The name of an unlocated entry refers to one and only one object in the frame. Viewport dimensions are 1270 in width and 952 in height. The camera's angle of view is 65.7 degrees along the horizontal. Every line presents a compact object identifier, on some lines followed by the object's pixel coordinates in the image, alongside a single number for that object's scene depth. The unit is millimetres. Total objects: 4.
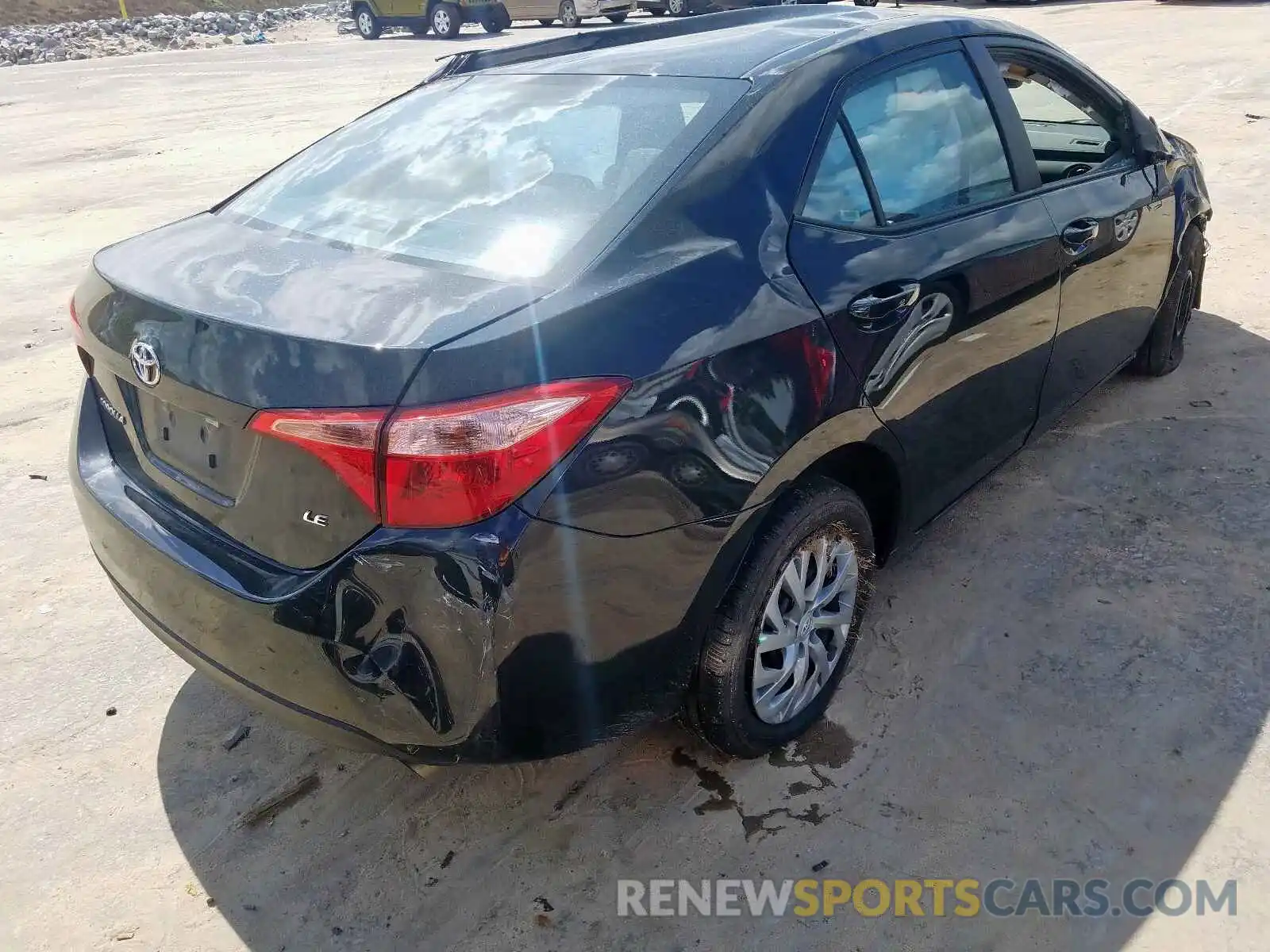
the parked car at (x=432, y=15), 24688
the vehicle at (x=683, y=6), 21281
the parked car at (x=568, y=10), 22139
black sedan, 1800
